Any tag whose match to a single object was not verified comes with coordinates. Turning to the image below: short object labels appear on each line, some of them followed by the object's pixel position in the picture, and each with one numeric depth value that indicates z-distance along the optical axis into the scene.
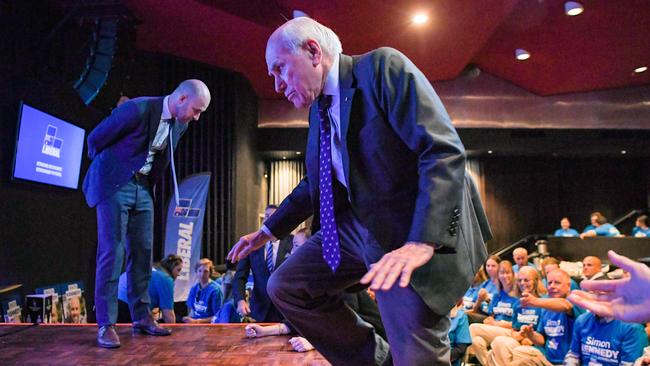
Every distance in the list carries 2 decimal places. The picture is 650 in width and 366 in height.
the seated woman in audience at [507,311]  3.94
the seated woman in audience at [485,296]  4.57
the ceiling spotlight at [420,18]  6.04
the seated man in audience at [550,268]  3.81
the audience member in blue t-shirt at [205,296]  4.51
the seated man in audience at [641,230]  8.20
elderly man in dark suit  1.19
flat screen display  4.38
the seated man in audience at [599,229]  8.39
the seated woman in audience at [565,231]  9.30
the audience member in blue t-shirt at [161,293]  3.90
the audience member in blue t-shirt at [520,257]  5.43
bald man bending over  2.34
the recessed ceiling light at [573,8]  6.07
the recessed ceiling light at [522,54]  7.93
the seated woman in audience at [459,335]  3.30
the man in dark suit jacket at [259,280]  3.20
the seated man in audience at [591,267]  4.41
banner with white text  6.61
